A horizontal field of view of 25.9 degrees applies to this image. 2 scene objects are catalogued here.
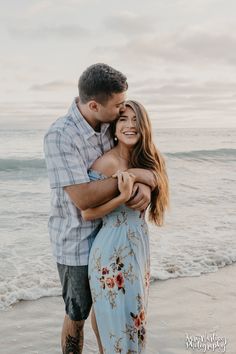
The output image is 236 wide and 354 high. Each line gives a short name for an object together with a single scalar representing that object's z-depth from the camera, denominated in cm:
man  274
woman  282
